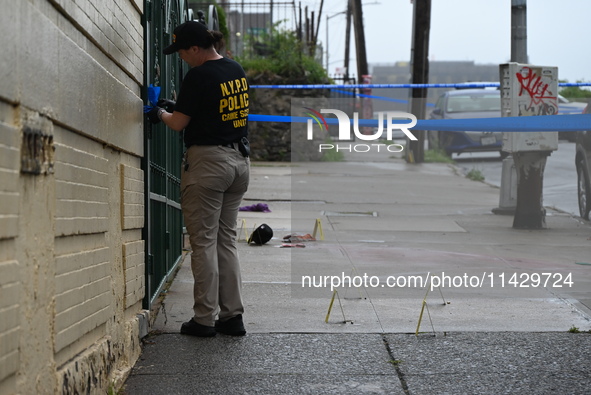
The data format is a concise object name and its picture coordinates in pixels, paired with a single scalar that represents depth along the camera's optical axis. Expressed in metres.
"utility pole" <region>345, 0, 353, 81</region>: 53.62
